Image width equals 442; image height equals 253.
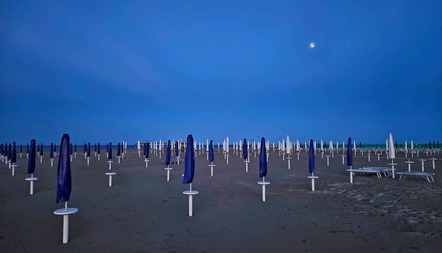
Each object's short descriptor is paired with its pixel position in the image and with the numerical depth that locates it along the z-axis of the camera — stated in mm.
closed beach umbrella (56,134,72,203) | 5195
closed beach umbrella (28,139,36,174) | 9664
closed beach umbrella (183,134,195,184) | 7301
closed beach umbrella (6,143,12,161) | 22953
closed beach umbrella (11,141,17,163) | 14733
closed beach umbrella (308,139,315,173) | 10992
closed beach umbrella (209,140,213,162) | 17078
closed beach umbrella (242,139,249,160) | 19003
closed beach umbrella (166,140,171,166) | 14620
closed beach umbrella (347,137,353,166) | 12820
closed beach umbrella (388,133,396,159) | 13248
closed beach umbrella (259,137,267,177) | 9328
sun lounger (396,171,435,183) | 12656
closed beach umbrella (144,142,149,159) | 21267
